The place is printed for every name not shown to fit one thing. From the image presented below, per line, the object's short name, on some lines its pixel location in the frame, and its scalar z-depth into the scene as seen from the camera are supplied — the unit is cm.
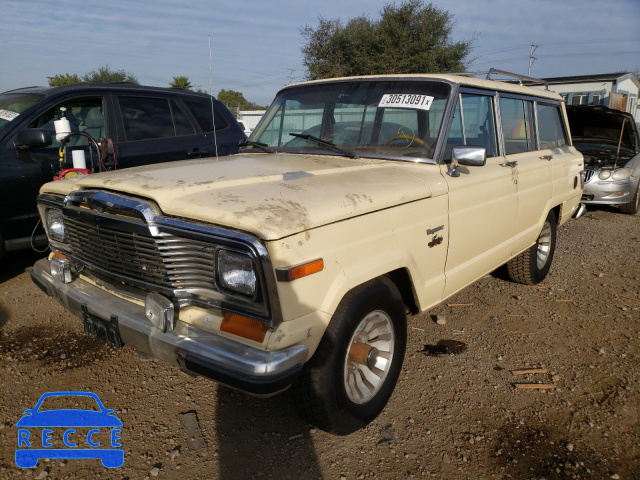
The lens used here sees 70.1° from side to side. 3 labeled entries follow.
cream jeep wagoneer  200
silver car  821
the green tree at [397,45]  2791
